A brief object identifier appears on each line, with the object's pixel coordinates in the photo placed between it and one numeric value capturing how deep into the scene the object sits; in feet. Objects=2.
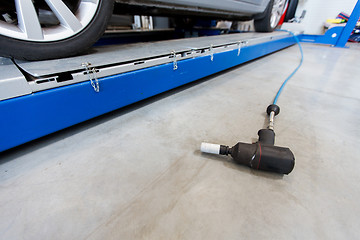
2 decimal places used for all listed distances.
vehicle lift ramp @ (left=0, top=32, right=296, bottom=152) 1.75
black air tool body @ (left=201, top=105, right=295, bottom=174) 1.53
